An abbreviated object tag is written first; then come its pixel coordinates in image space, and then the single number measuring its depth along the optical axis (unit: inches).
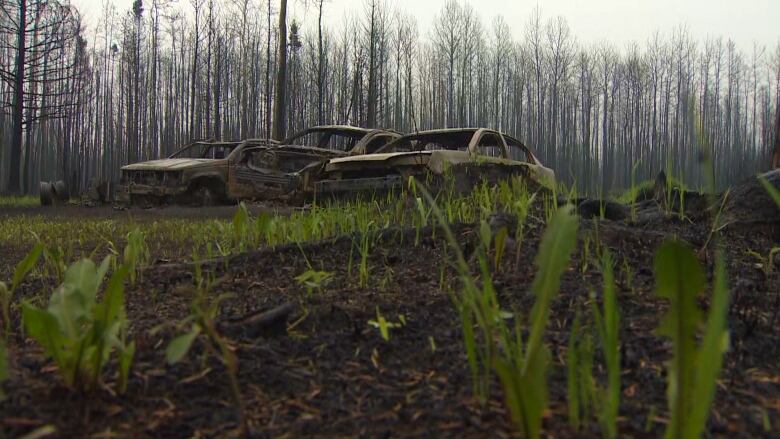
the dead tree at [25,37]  863.1
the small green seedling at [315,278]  76.9
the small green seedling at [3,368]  39.7
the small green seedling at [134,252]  86.6
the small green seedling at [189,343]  40.9
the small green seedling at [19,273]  70.1
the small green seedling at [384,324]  62.1
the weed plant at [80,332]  46.8
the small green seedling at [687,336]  30.5
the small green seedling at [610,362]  37.9
